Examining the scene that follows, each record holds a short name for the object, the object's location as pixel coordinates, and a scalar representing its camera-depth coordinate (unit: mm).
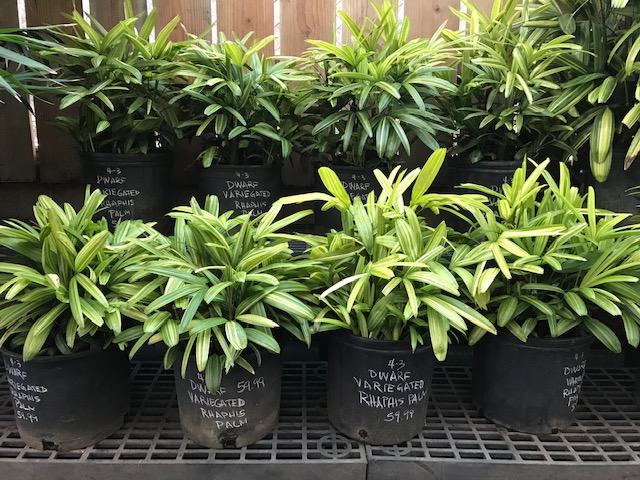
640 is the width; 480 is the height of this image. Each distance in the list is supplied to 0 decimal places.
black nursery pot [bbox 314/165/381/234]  1617
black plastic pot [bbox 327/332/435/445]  1239
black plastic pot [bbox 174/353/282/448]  1233
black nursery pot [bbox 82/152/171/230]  1610
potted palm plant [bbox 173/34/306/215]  1527
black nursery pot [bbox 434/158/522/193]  1615
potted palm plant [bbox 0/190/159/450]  1171
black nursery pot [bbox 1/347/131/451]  1217
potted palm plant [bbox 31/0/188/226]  1521
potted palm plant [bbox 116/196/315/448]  1136
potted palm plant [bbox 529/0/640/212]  1533
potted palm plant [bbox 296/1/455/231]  1487
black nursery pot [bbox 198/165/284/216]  1617
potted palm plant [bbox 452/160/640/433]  1219
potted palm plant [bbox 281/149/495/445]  1170
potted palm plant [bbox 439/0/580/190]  1546
